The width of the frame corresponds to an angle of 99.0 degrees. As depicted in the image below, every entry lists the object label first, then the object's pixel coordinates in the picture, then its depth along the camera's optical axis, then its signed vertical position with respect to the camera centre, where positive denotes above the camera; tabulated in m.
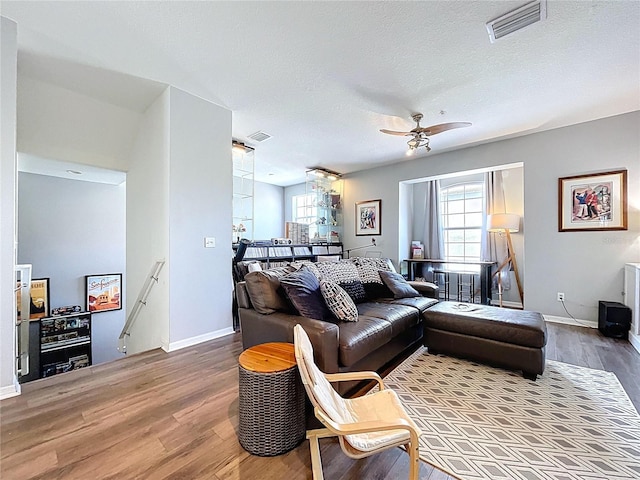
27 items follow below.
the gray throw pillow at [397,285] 3.38 -0.56
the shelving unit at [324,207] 6.37 +0.82
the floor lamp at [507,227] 4.73 +0.25
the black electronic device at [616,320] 3.33 -0.96
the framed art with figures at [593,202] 3.64 +0.56
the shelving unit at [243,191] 4.58 +0.86
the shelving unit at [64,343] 4.82 -1.88
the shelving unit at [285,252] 4.35 -0.21
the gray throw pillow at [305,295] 2.29 -0.47
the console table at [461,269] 4.97 -0.55
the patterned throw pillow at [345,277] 3.07 -0.41
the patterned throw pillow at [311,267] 2.78 -0.28
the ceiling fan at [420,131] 3.18 +1.35
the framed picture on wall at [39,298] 4.90 -1.06
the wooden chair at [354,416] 1.15 -0.86
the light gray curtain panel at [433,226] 5.96 +0.34
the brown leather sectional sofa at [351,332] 1.98 -0.76
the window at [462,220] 5.66 +0.47
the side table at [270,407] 1.50 -0.93
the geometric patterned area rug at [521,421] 1.44 -1.18
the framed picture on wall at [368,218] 6.06 +0.54
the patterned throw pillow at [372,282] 3.43 -0.51
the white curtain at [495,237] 5.27 +0.09
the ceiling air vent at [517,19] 1.98 +1.70
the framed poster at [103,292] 5.64 -1.11
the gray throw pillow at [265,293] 2.42 -0.46
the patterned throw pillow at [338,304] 2.43 -0.56
